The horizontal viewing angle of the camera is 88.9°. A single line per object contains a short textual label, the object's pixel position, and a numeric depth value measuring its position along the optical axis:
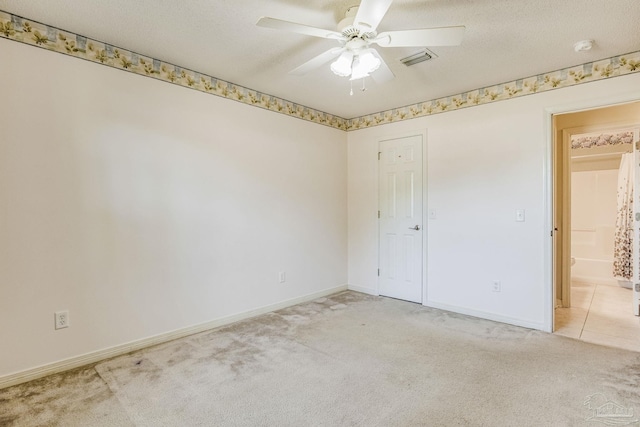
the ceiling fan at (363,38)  1.71
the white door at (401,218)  4.00
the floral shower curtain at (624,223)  4.67
